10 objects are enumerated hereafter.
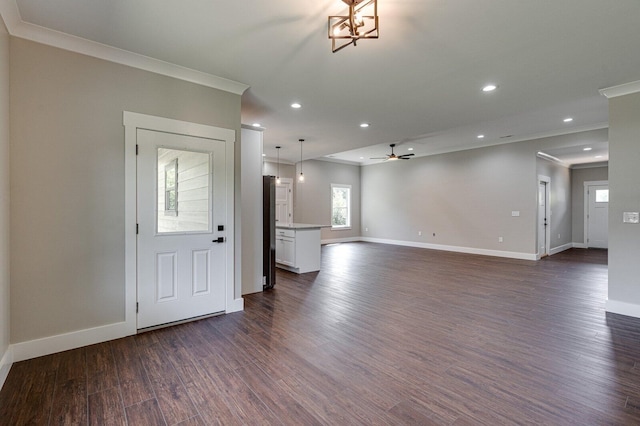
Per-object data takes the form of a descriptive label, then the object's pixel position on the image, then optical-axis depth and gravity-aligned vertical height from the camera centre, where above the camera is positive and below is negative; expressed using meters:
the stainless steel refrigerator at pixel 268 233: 4.73 -0.34
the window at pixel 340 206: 10.96 +0.23
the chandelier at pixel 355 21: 1.95 +1.38
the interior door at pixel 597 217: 9.16 -0.12
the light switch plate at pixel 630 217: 3.61 -0.05
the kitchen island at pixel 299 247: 5.84 -0.71
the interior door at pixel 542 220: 7.43 -0.18
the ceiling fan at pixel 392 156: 7.80 +1.48
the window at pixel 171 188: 3.22 +0.26
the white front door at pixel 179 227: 3.08 -0.17
